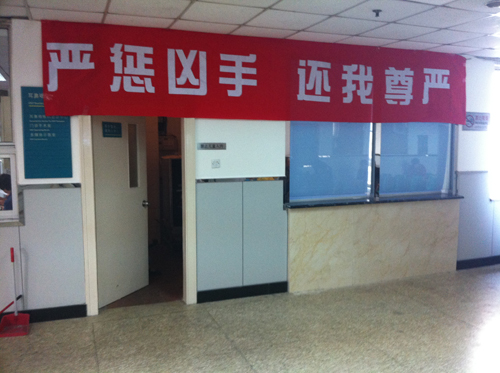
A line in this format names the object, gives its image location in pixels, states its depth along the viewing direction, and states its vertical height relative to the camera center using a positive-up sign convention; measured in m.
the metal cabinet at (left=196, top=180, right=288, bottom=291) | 4.46 -0.86
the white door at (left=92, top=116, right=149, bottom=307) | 4.27 -0.54
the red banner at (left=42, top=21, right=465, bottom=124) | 3.88 +0.75
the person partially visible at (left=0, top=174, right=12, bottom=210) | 3.87 -0.31
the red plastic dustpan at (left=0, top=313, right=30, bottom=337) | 3.69 -1.49
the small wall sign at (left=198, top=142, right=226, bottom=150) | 4.36 +0.06
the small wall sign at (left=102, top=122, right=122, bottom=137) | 4.31 +0.23
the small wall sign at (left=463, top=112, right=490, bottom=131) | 5.66 +0.39
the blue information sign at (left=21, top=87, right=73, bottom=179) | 3.81 +0.10
